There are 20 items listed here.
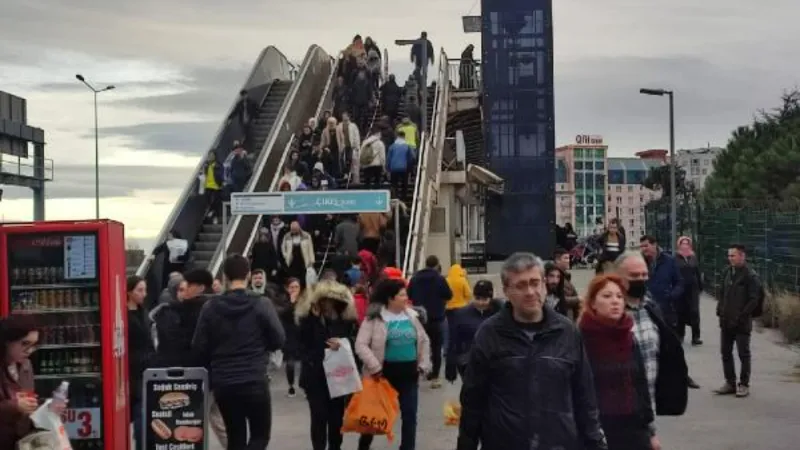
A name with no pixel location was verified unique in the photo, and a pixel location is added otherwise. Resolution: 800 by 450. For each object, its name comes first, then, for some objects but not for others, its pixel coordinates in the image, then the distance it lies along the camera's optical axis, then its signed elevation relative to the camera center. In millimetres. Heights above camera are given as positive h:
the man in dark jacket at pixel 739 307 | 13016 -909
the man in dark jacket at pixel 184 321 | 9281 -706
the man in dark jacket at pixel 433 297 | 15164 -877
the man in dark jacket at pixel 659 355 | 6508 -718
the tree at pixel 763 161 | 47116 +2848
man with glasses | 5355 -703
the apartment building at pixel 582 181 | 178000 +7344
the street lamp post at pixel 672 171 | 32031 +1534
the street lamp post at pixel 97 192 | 49219 +1739
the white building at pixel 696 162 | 172375 +9585
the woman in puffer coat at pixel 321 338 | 9711 -893
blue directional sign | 17188 +429
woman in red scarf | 6176 -785
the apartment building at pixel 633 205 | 181625 +3606
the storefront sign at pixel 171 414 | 8867 -1378
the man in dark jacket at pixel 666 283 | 15234 -753
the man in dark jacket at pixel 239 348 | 8266 -829
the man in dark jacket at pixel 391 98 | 30969 +3527
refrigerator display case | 8891 -570
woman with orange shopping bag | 9742 -961
